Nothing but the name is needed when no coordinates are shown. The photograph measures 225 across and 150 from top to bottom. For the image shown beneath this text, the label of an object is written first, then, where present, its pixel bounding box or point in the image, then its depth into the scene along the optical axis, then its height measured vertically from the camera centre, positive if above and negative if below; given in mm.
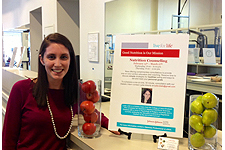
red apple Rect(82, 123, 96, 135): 1363 -388
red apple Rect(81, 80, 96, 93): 1377 -136
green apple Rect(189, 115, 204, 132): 1139 -296
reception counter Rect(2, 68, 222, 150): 1242 -449
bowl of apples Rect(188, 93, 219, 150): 1135 -288
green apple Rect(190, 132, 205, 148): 1146 -382
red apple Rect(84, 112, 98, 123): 1392 -329
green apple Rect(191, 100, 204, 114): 1150 -217
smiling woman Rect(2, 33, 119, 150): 1485 -317
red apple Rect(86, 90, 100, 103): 1401 -199
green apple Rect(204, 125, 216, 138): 1143 -338
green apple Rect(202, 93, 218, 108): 1132 -180
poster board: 1261 -115
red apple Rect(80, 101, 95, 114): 1365 -259
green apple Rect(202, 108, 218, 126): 1126 -261
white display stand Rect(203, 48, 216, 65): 2941 +107
